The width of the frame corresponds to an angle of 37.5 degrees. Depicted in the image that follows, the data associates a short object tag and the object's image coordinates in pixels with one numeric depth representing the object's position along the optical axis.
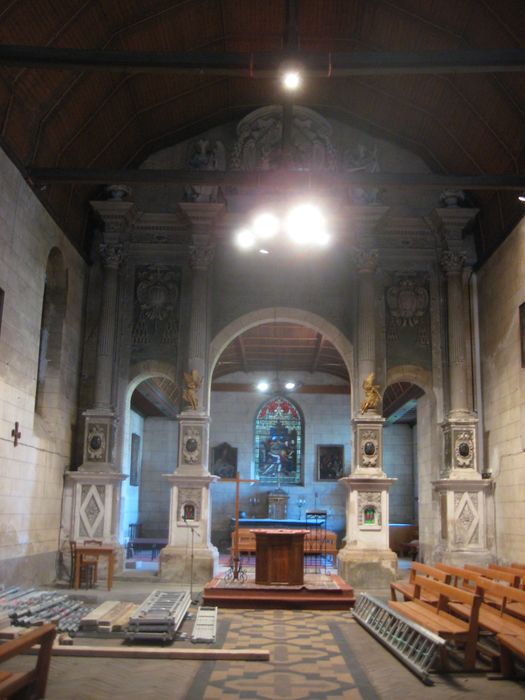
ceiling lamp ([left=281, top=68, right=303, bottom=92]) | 9.18
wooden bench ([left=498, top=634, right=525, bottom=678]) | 6.79
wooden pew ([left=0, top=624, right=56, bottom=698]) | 5.27
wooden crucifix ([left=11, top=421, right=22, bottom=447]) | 12.19
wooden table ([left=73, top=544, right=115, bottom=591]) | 13.68
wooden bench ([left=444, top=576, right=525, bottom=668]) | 7.37
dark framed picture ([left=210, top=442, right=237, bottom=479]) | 25.58
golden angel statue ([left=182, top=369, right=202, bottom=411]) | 15.60
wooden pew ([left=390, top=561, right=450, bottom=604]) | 9.45
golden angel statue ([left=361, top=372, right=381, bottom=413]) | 15.63
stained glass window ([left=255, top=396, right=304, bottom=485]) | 25.77
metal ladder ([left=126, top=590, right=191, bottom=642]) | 8.64
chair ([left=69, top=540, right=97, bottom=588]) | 13.95
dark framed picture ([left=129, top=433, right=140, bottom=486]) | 23.89
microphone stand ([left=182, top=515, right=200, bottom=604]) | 12.07
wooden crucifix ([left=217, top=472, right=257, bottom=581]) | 13.05
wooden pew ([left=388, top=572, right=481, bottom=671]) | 7.37
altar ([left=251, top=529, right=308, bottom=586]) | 12.42
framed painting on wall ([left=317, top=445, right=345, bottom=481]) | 25.50
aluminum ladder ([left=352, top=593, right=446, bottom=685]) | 7.30
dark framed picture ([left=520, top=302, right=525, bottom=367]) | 13.25
